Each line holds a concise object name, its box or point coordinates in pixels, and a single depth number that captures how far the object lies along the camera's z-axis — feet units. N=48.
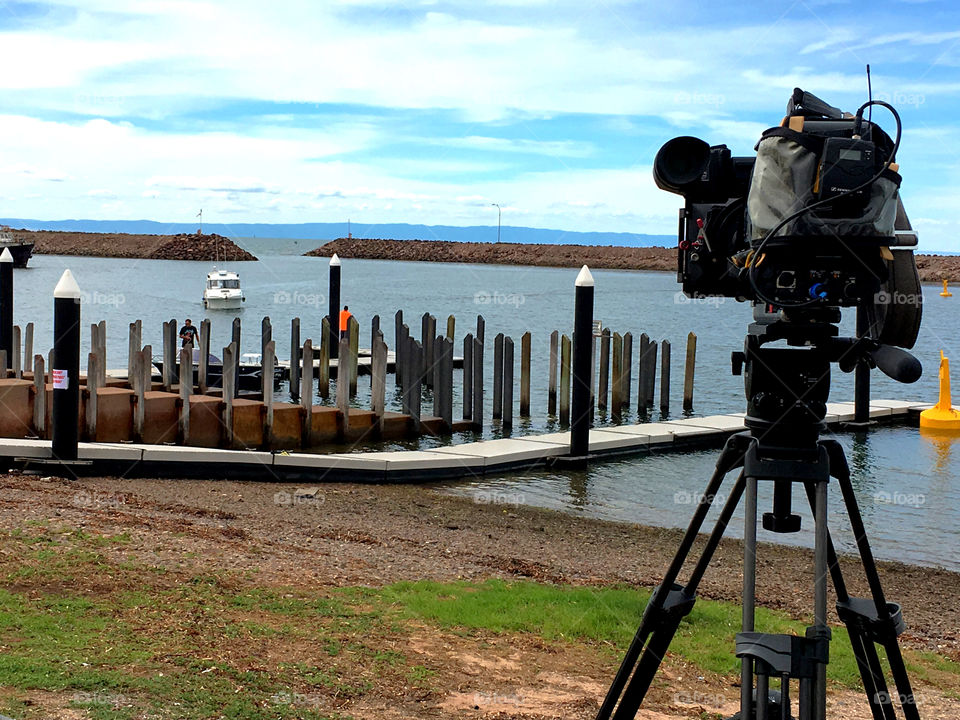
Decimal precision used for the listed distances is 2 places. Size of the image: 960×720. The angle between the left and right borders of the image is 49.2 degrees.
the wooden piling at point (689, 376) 79.97
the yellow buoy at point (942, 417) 70.59
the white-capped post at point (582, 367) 49.42
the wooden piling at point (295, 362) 73.05
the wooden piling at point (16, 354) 63.80
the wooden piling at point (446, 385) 61.67
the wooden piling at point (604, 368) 74.90
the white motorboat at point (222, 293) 206.18
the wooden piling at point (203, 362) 61.87
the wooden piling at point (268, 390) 51.26
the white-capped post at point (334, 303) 82.78
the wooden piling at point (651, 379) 79.00
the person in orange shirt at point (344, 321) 90.01
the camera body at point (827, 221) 10.55
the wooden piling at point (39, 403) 47.29
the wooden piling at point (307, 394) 54.03
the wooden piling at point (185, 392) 49.42
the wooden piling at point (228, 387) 49.98
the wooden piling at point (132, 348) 53.31
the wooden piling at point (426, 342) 67.41
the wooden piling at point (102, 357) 52.90
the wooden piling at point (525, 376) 71.26
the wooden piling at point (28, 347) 68.49
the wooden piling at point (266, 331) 63.62
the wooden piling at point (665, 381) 77.71
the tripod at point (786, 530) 11.34
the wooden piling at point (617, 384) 73.51
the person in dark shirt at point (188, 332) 72.95
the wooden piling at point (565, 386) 70.95
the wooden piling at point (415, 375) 62.18
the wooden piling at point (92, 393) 46.80
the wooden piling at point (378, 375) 54.85
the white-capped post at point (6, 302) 67.87
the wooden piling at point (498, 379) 66.69
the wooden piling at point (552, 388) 73.87
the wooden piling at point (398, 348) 68.37
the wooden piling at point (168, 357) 61.67
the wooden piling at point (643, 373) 78.02
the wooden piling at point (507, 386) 66.64
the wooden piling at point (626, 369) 74.84
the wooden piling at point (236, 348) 51.61
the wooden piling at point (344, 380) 53.67
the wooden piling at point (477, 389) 64.23
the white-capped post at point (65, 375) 36.88
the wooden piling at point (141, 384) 48.55
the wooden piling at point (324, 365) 66.49
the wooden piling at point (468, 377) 65.08
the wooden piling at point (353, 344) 67.29
